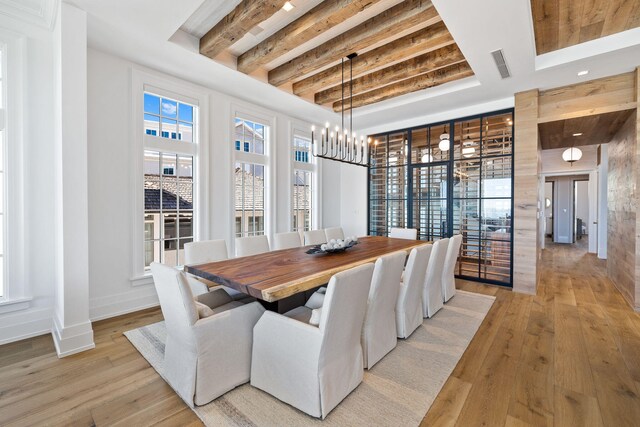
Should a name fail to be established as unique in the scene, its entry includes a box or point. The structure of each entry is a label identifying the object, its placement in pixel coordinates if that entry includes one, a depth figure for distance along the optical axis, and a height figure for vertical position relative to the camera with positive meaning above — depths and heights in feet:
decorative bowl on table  9.73 -1.28
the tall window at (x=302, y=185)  18.21 +1.72
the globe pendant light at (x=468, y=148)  15.49 +3.47
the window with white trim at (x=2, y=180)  8.70 +0.93
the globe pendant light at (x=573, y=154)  20.12 +4.08
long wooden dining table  6.06 -1.56
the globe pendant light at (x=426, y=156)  17.03 +3.29
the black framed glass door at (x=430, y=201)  16.55 +0.58
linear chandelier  10.89 +3.06
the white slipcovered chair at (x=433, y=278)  9.78 -2.44
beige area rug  5.48 -4.00
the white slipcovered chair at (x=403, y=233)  15.14 -1.23
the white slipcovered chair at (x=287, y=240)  11.99 -1.30
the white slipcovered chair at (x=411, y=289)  8.37 -2.39
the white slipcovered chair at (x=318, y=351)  5.30 -2.84
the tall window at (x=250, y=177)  14.88 +1.85
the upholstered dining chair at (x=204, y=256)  8.62 -1.55
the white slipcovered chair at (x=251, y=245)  10.53 -1.35
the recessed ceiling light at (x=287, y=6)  7.98 +5.83
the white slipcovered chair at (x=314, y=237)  12.91 -1.26
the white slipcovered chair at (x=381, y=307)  6.71 -2.46
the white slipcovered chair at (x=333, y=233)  14.24 -1.17
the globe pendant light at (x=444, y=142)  16.31 +3.97
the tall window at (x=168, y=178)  11.65 +1.40
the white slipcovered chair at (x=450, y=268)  11.43 -2.42
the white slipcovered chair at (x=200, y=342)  5.60 -2.80
